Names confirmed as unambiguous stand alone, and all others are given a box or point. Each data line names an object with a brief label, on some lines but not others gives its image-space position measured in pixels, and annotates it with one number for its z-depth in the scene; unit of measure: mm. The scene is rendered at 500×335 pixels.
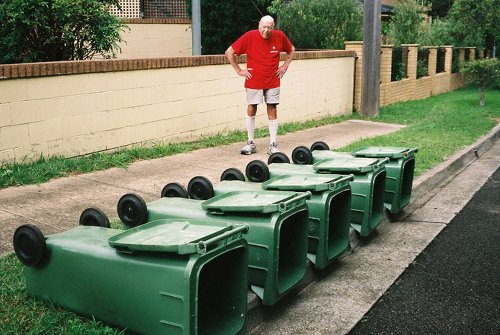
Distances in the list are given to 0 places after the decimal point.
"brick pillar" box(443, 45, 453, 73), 23359
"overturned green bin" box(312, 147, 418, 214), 5691
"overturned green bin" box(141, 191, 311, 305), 3676
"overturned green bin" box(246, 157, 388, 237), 4977
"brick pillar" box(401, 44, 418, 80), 18375
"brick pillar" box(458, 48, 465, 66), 25300
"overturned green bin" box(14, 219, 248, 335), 2963
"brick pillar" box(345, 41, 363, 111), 14505
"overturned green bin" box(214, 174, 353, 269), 4262
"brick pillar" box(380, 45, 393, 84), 16359
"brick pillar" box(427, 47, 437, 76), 21438
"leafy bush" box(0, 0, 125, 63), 8109
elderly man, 8484
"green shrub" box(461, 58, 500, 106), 17312
